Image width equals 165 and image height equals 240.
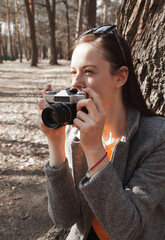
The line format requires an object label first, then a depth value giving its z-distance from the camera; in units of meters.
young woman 1.18
